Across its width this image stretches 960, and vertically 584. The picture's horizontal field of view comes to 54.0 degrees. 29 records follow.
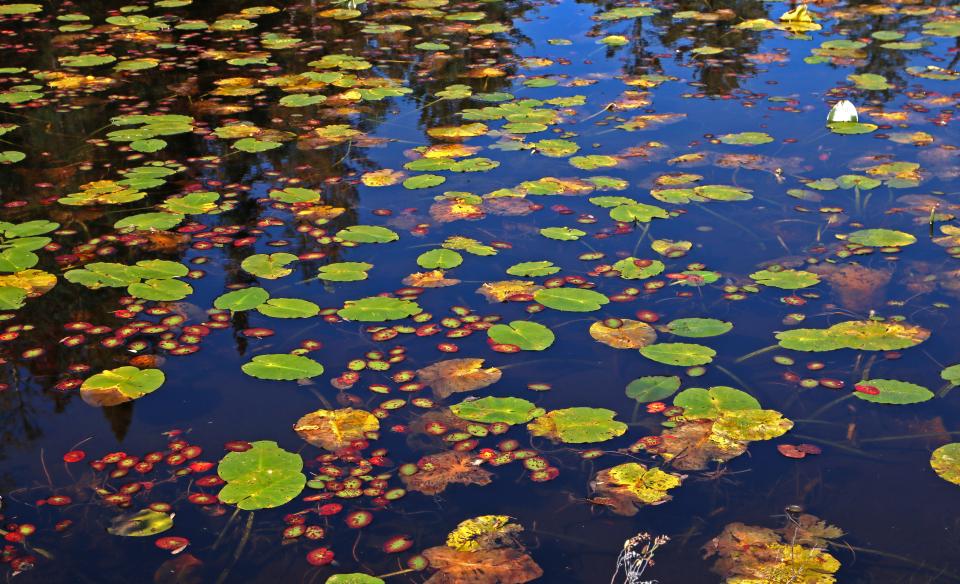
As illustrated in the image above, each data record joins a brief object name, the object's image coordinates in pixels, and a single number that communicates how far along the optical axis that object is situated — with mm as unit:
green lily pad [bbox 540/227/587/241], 4887
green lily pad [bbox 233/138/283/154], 6145
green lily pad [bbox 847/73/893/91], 7176
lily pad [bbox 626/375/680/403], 3623
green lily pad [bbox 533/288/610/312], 4176
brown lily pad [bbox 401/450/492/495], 3229
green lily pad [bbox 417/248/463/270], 4645
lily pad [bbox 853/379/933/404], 3514
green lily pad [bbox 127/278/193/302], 4375
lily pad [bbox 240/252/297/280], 4633
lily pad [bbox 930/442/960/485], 3189
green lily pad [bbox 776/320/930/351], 3855
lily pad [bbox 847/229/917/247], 4723
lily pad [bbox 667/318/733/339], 3987
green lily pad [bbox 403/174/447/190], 5613
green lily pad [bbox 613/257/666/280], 4504
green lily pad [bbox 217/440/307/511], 3104
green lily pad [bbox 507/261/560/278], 4535
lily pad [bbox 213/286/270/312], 4305
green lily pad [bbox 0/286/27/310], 4332
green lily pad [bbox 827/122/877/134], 6230
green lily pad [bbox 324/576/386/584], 2799
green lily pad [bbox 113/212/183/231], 5125
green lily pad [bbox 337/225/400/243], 4938
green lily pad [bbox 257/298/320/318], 4215
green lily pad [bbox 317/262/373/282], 4547
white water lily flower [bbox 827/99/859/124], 6297
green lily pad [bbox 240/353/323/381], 3760
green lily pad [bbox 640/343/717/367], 3779
